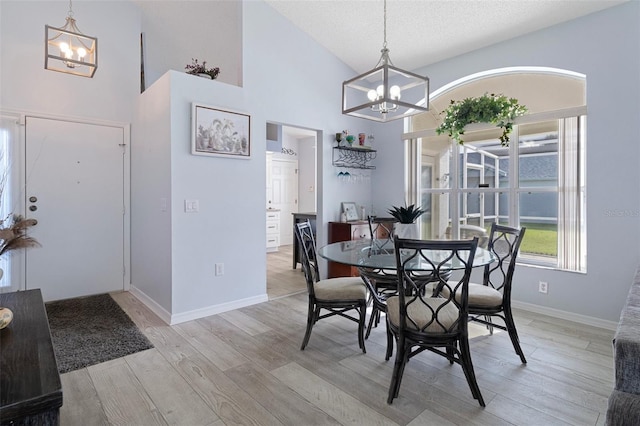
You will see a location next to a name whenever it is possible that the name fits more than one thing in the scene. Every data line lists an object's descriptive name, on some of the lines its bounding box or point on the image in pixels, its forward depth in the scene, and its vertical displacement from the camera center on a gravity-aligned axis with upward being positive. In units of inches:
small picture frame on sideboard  181.9 +0.0
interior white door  316.2 +17.9
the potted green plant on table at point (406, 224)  103.5 -4.3
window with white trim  131.7 +11.6
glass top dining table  87.2 -13.7
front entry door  143.5 +1.7
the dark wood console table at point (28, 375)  40.9 -23.1
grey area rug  97.5 -42.1
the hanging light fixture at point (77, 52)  93.1 +46.2
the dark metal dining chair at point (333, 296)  101.0 -26.3
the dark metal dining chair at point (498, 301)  93.7 -25.5
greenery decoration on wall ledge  131.0 +55.1
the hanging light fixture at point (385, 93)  85.5 +32.5
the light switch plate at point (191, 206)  125.3 +1.5
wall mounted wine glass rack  179.9 +30.0
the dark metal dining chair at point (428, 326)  74.6 -26.8
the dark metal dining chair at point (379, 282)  101.9 -24.2
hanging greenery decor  140.9 +42.5
